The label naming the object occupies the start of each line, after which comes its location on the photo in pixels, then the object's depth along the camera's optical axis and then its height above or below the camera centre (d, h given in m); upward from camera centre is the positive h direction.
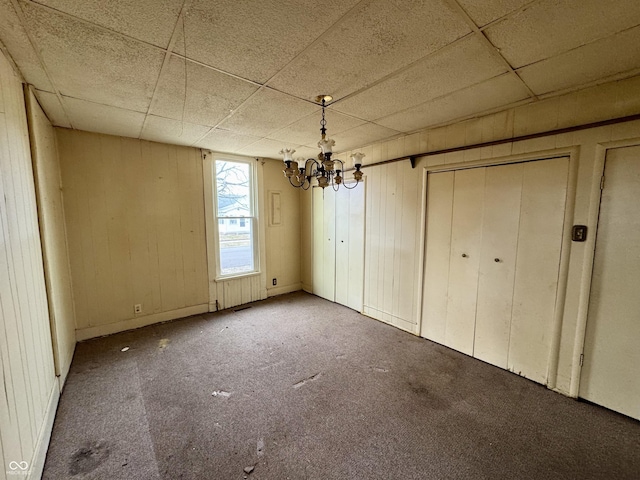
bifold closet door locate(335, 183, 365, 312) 3.69 -0.49
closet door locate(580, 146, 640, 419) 1.77 -0.57
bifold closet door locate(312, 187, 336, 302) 4.16 -0.49
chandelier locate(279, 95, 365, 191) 1.91 +0.42
